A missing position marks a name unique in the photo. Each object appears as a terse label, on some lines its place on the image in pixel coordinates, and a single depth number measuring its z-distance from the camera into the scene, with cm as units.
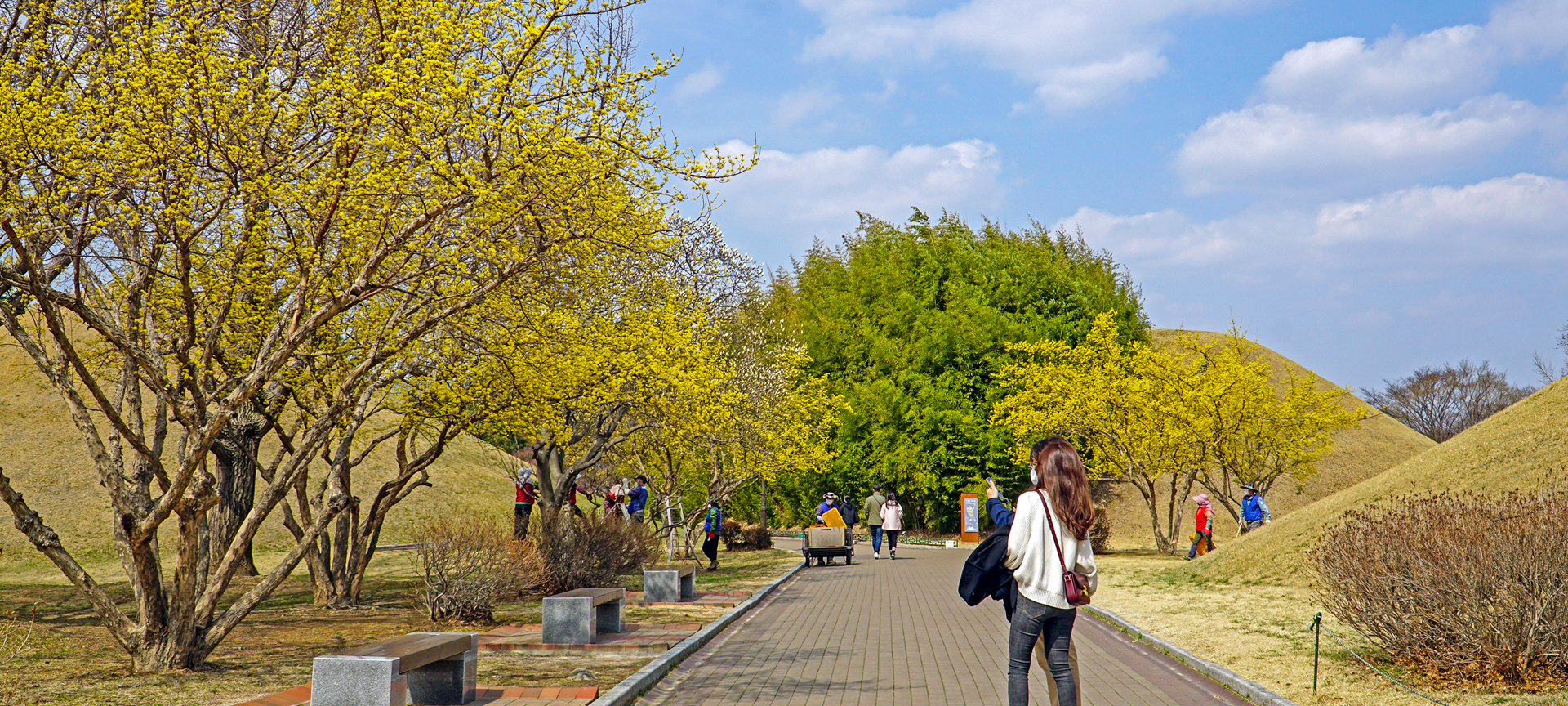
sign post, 3638
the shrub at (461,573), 1287
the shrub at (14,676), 809
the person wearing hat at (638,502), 2539
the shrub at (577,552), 1586
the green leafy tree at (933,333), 4169
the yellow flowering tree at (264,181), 899
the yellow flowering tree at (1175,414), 2900
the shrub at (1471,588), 802
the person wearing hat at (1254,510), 2516
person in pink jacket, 2923
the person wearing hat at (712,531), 2358
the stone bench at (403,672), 670
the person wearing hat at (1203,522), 2555
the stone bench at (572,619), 1095
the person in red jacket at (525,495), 1919
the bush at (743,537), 3212
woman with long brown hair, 582
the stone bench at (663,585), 1570
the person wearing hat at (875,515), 2922
